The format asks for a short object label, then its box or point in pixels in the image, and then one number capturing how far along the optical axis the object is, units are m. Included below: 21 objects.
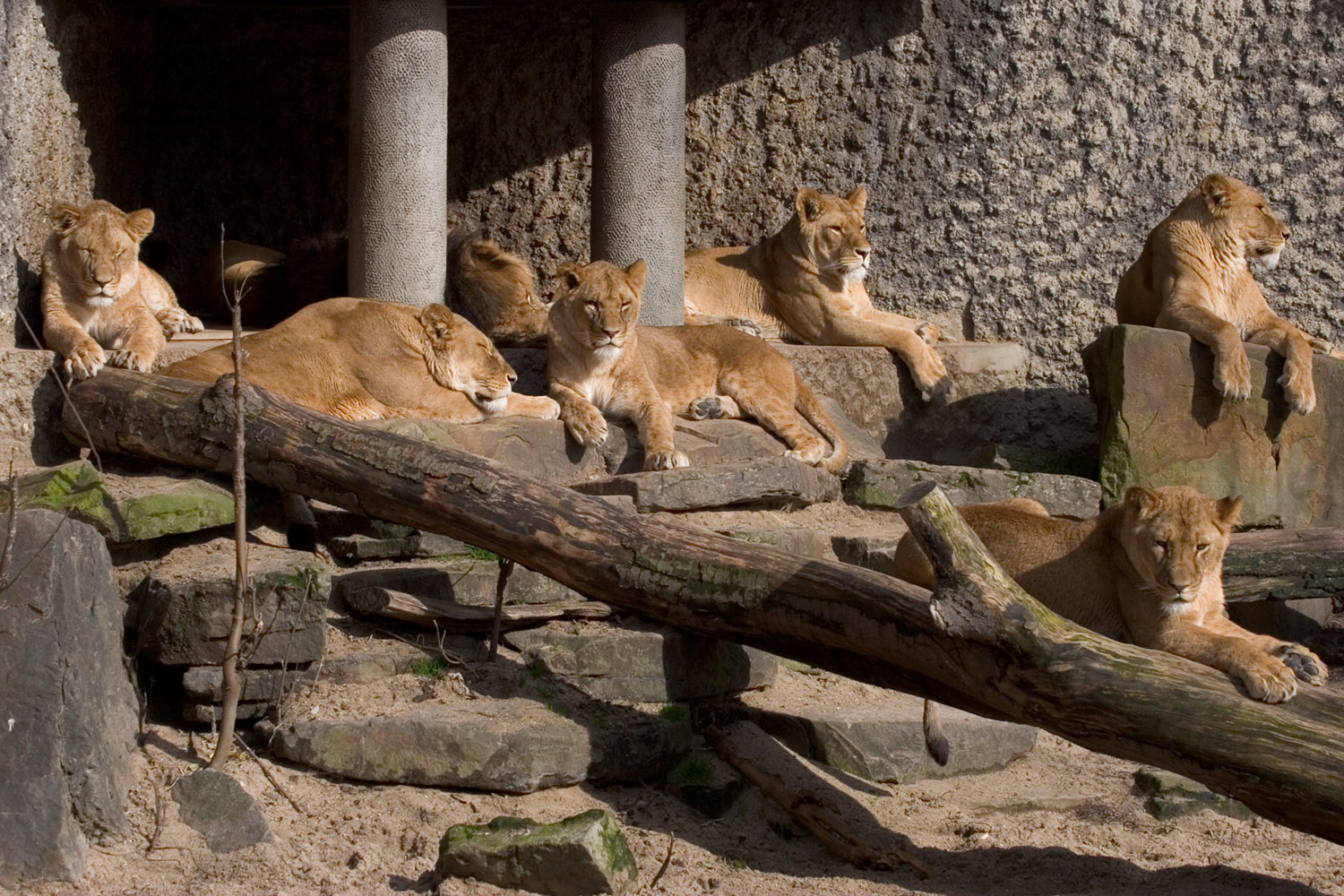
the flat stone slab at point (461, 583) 12.79
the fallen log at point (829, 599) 9.96
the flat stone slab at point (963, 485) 16.61
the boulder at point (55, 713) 9.52
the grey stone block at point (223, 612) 11.37
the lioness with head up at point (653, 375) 16.52
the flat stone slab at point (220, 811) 10.36
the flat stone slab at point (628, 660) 12.30
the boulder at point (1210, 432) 17.83
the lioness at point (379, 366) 14.93
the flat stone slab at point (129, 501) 11.81
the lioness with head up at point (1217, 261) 18.84
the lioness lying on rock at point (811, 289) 20.18
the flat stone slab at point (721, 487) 14.50
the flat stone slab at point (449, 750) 11.06
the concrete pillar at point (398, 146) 17.48
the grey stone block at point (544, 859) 9.91
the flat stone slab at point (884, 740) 12.48
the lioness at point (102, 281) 15.35
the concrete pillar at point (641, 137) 19.00
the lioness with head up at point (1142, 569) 11.54
